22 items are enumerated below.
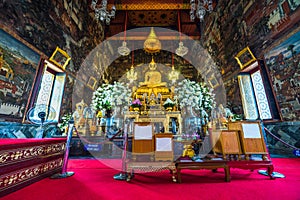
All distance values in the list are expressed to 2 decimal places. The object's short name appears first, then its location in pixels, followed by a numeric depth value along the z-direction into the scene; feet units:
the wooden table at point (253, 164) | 6.11
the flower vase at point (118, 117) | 17.60
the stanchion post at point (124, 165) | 6.32
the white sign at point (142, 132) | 6.57
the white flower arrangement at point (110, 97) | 14.84
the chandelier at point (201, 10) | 12.62
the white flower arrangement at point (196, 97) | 12.64
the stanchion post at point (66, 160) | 6.59
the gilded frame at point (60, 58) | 13.90
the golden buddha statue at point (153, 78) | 24.69
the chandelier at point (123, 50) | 23.34
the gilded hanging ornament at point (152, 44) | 27.50
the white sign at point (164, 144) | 6.34
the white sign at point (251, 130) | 6.62
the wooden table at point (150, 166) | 5.76
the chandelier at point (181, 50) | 23.29
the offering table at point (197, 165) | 5.68
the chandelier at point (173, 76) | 23.95
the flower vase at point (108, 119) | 13.88
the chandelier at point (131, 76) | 24.68
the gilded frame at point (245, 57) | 13.87
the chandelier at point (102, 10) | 13.53
